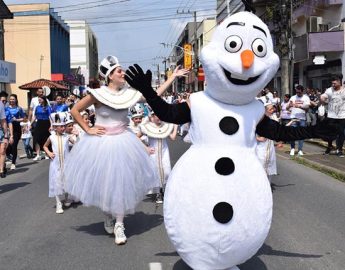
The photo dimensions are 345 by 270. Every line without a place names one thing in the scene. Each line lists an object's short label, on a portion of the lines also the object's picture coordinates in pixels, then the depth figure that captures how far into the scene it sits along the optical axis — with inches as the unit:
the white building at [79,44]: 4008.4
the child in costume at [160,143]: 328.8
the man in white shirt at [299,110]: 555.5
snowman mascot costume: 163.8
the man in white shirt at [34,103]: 575.8
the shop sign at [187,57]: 2491.4
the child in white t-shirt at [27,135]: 612.7
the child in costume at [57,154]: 313.6
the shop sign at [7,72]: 1115.9
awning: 1599.4
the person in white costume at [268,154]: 348.2
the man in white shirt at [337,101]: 524.1
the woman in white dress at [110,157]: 234.2
